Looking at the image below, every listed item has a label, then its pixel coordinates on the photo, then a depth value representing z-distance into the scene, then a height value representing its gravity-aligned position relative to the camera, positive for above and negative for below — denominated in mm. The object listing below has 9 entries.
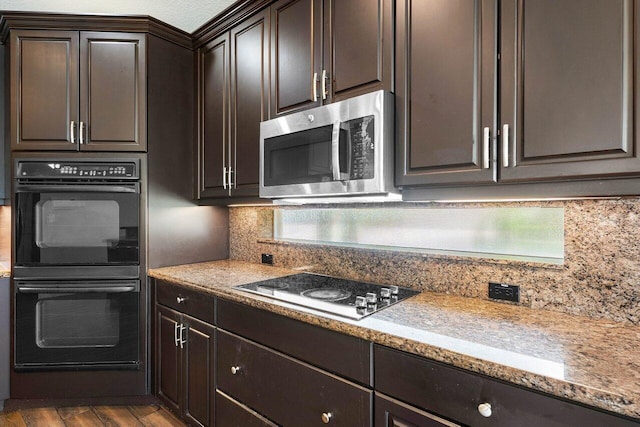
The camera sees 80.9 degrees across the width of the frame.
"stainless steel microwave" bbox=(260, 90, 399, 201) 1485 +266
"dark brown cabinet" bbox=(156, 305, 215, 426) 1890 -849
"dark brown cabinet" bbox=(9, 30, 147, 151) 2277 +741
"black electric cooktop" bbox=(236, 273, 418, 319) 1409 -372
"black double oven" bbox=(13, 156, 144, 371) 2258 -323
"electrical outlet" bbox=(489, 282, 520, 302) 1494 -327
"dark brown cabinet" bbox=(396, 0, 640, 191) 1035 +384
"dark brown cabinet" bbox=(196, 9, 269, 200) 2104 +623
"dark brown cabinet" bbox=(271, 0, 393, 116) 1548 +737
